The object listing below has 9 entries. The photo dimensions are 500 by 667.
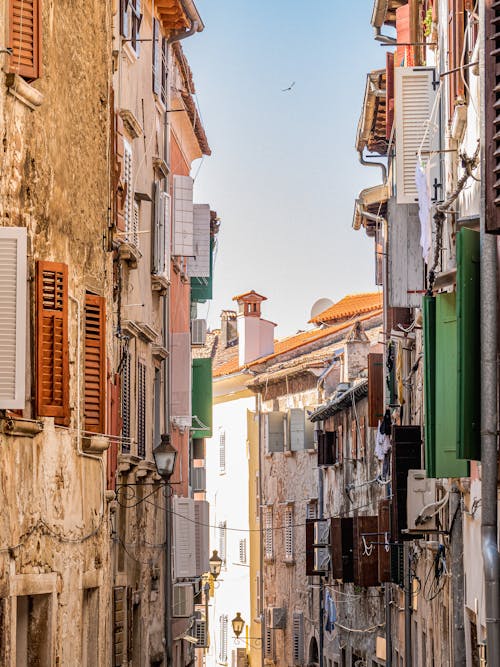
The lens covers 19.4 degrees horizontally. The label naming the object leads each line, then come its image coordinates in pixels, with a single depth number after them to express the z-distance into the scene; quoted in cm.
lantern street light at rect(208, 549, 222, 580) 3938
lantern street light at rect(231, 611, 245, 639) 5038
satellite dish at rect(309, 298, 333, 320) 6500
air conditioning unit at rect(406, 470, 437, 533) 1988
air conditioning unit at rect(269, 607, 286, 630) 5066
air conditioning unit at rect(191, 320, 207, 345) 3619
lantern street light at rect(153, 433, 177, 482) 2206
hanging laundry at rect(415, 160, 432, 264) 1638
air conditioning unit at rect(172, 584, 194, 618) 2744
